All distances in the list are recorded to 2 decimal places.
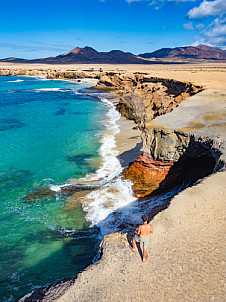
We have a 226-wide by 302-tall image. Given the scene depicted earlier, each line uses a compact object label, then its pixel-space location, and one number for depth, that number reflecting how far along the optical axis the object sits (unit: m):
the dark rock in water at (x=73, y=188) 12.55
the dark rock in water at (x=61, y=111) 33.09
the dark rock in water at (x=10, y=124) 25.58
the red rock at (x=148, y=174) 11.66
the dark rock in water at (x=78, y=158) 16.74
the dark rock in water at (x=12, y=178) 13.20
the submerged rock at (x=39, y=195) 11.98
